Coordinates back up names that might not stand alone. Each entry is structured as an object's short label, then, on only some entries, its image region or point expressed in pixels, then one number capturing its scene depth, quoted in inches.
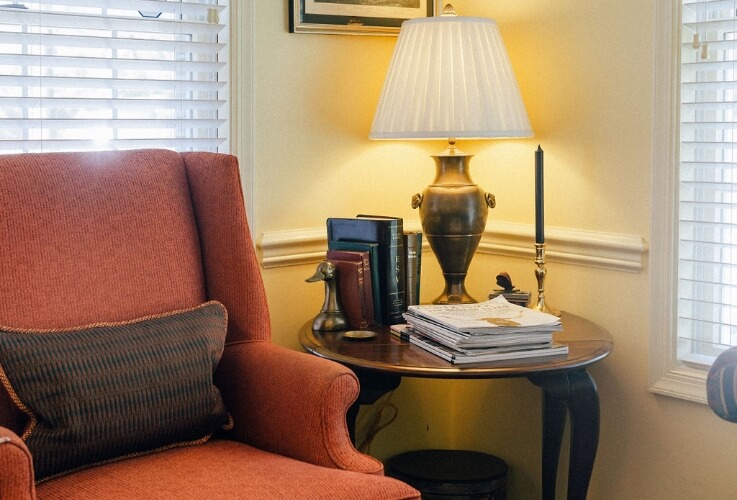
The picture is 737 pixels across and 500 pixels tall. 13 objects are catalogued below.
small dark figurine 87.7
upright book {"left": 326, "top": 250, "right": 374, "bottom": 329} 84.5
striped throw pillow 61.1
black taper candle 84.0
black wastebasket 90.1
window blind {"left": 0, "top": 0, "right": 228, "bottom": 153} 80.1
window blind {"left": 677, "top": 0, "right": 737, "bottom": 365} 78.2
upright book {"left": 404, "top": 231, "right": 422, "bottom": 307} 87.7
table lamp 85.2
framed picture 93.2
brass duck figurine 84.3
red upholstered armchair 61.0
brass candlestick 86.5
